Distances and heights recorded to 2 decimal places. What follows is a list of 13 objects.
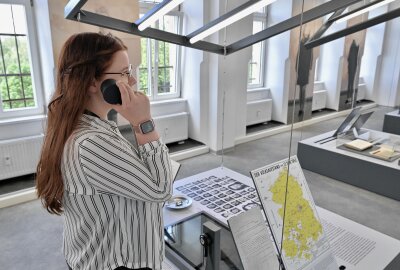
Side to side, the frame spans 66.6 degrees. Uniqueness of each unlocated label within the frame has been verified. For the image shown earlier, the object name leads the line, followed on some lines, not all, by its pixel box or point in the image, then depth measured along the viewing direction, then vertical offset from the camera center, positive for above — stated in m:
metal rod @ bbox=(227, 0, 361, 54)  1.77 +0.30
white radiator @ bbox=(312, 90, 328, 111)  7.72 -0.73
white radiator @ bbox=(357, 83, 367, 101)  6.99 -0.48
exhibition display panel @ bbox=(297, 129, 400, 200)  3.96 -1.25
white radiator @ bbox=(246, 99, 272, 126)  6.98 -0.94
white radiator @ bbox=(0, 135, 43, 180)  3.91 -1.11
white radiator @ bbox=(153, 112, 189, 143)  5.45 -1.01
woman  0.92 -0.29
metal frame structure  1.58 +0.26
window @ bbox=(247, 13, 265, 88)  6.90 +0.17
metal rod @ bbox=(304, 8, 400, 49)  2.70 +0.40
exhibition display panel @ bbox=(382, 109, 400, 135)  5.60 -0.94
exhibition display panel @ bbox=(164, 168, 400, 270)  1.37 -0.96
